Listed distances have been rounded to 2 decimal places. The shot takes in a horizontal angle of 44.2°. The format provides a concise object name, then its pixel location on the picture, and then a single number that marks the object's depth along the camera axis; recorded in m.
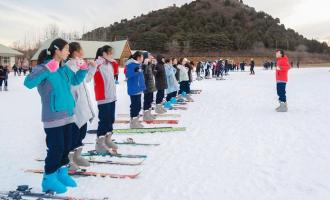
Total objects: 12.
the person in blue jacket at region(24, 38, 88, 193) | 4.71
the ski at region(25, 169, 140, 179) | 5.50
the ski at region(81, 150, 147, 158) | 6.58
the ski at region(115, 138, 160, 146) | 7.58
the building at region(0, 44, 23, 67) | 54.72
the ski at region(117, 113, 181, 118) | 11.48
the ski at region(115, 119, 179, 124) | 10.25
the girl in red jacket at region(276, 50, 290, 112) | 11.55
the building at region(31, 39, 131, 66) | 64.18
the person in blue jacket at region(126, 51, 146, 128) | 8.67
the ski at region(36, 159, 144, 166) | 6.14
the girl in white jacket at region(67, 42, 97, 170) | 5.46
